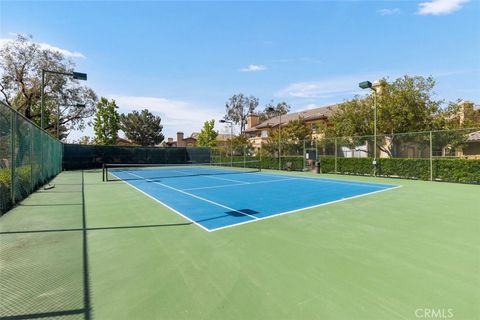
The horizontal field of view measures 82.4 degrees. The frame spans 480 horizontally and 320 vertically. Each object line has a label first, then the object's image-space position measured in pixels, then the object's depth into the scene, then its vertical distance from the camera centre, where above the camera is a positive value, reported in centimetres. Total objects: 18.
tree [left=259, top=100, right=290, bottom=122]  6006 +988
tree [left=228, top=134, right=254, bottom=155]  2967 +71
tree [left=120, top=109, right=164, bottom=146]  6359 +677
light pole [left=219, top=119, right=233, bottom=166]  3135 +19
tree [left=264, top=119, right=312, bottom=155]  2883 +261
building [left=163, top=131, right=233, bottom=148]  7229 +429
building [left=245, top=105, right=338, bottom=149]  3446 +470
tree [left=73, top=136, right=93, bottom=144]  5876 +360
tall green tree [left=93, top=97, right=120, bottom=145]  4269 +528
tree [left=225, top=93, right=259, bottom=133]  6644 +1177
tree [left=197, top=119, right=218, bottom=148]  5434 +436
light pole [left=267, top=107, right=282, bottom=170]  2525 -34
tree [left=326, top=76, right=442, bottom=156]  2170 +371
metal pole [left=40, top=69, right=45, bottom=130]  1243 +266
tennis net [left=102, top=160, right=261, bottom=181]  1756 -128
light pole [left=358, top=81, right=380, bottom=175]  1563 +395
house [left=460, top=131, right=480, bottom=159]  2247 +61
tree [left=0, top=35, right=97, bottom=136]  2667 +764
